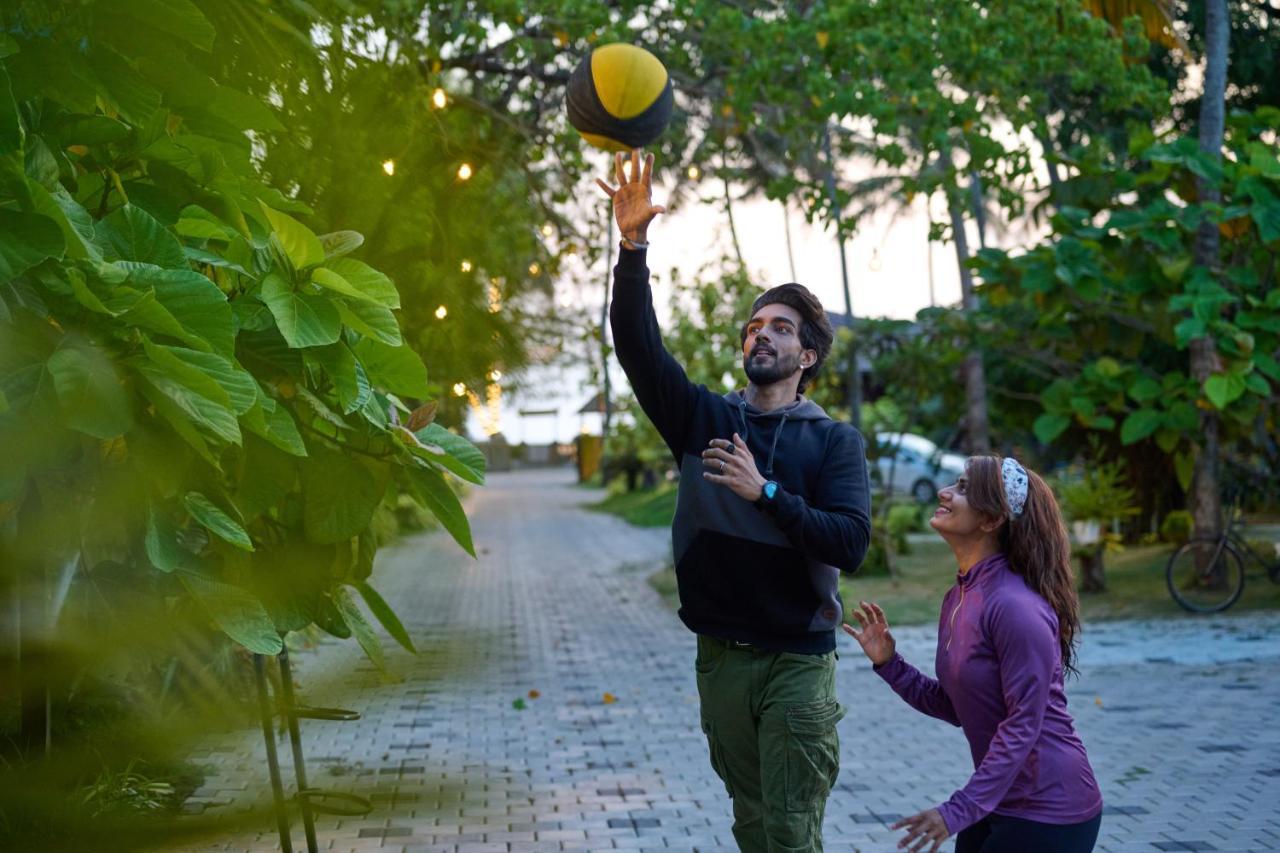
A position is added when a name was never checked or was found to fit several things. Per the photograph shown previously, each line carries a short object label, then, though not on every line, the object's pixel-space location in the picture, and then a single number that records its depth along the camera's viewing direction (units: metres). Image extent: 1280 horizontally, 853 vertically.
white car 30.66
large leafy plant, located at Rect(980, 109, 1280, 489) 12.05
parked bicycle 12.77
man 3.42
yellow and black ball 3.84
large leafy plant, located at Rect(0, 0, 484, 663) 2.26
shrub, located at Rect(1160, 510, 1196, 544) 16.42
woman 3.04
